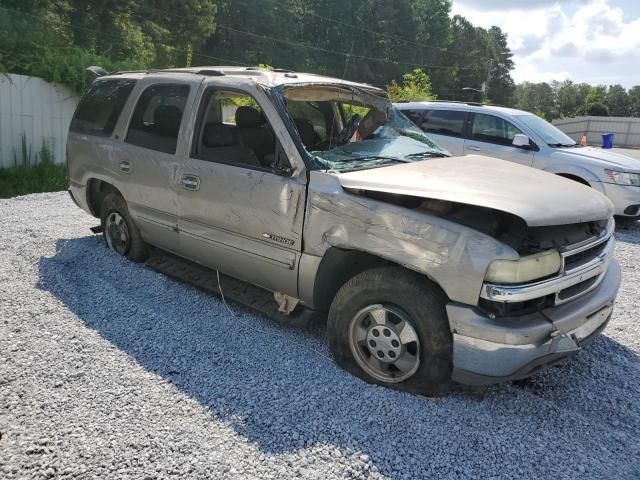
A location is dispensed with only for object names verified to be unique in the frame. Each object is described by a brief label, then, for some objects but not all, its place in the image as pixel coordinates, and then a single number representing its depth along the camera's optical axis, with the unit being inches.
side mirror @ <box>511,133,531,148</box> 319.3
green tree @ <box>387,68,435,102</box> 1078.9
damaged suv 110.3
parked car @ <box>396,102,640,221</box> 305.7
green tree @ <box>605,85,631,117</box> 3700.8
